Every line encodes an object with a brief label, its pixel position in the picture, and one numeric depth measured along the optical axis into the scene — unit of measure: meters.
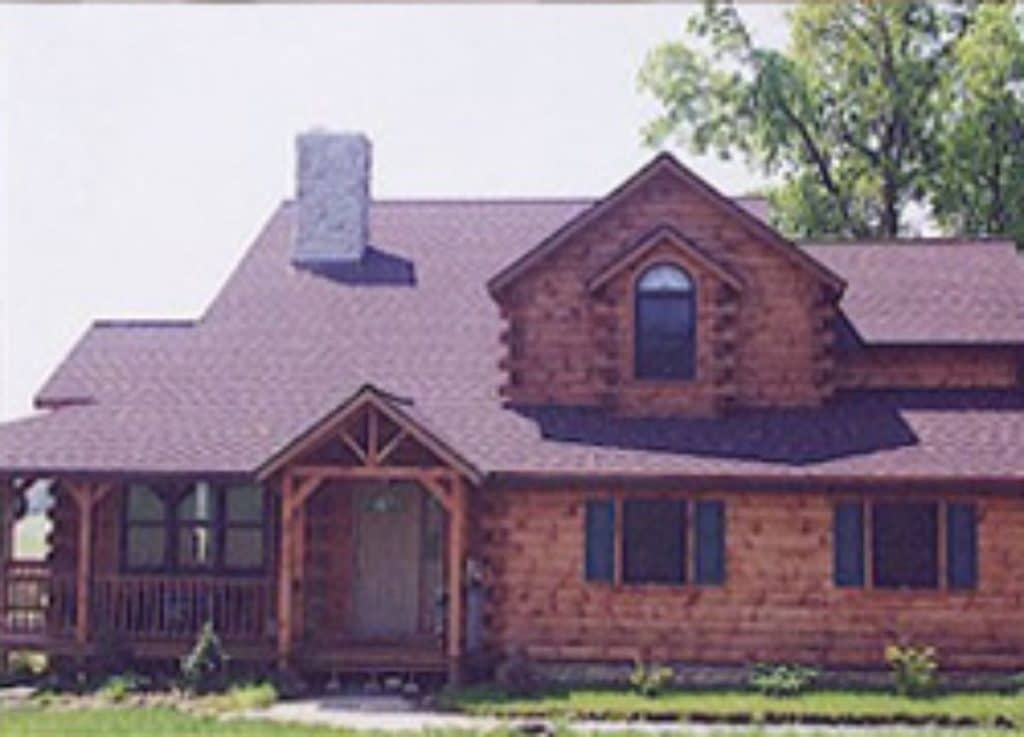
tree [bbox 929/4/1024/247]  32.44
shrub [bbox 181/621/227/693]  18.92
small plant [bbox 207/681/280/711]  17.75
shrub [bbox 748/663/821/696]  18.50
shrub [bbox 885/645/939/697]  18.36
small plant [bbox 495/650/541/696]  18.67
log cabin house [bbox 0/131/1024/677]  19.25
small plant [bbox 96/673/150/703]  18.44
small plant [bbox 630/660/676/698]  18.44
